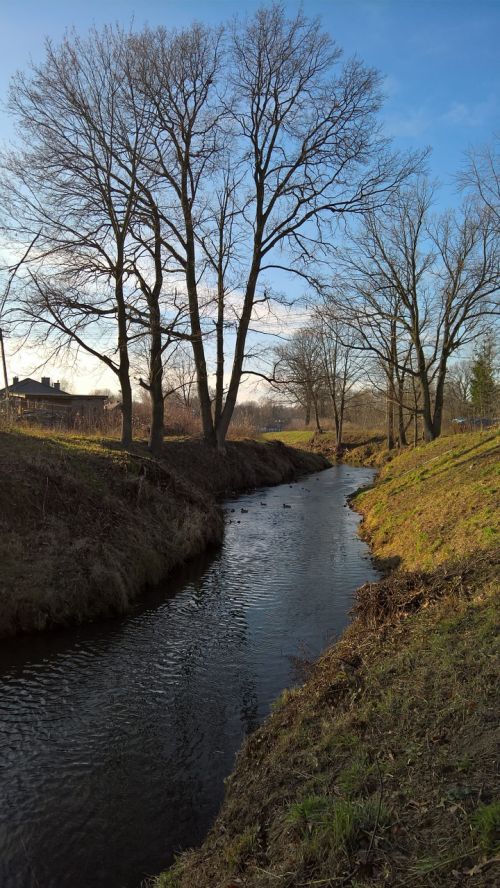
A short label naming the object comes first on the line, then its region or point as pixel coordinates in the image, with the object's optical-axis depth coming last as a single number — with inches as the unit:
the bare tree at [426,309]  1100.4
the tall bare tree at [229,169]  878.5
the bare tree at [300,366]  971.8
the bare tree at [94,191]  706.2
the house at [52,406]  895.7
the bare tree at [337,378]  1913.1
